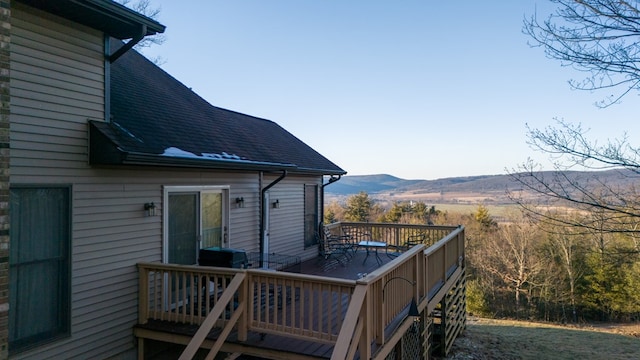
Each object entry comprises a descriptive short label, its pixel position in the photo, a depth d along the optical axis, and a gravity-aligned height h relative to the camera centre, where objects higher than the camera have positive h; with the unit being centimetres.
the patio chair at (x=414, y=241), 1089 -154
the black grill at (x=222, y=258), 570 -102
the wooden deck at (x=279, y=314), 424 -159
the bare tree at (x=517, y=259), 2531 -472
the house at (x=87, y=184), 406 +8
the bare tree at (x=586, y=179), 560 +14
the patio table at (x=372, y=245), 963 -140
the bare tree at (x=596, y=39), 530 +214
